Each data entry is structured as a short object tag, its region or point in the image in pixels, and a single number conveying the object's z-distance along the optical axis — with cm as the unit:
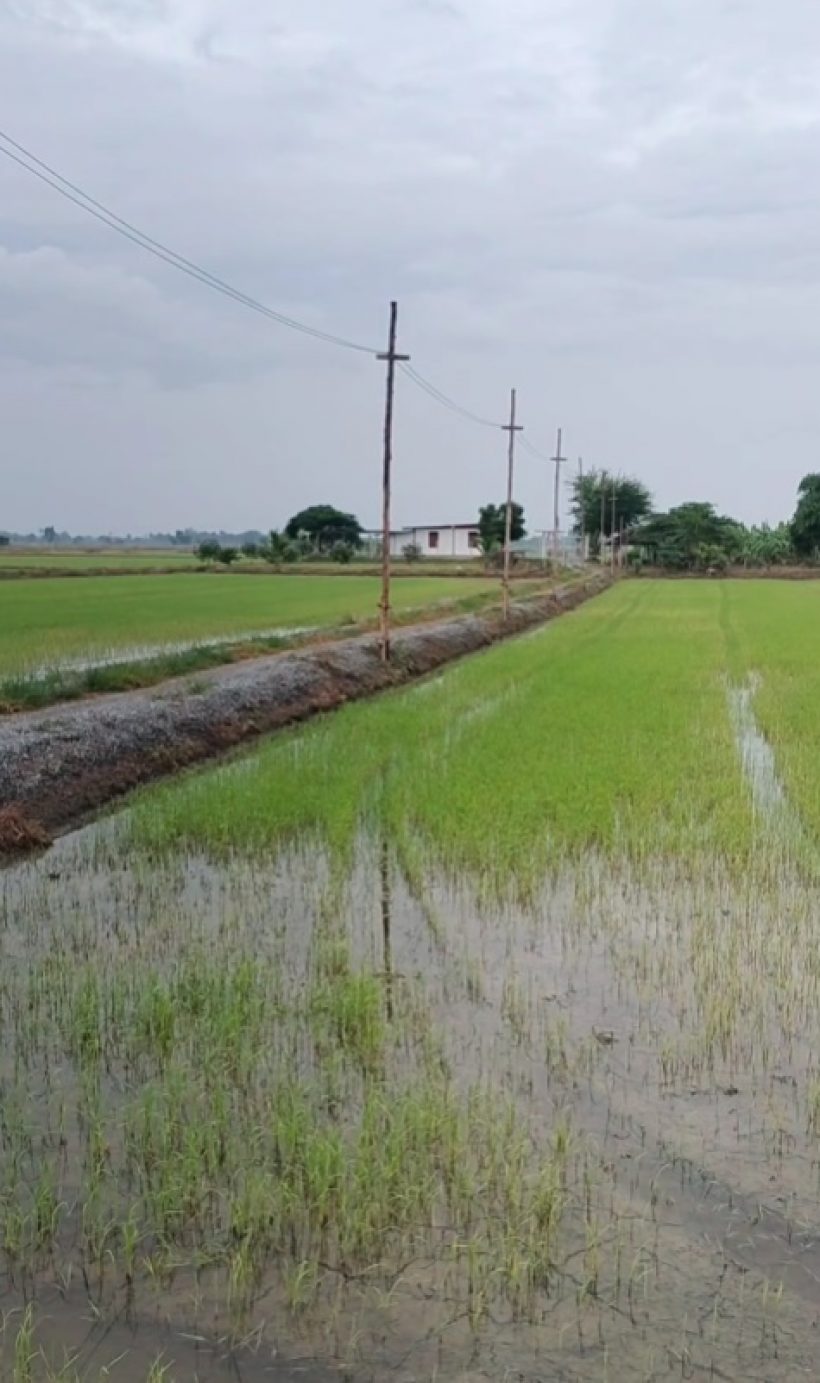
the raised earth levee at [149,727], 891
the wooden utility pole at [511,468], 2918
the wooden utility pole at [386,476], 1780
